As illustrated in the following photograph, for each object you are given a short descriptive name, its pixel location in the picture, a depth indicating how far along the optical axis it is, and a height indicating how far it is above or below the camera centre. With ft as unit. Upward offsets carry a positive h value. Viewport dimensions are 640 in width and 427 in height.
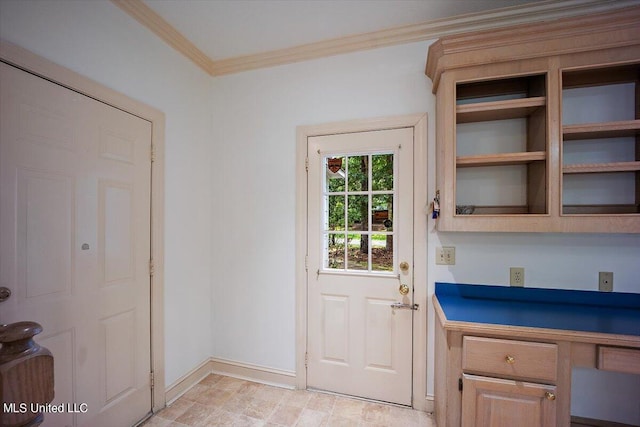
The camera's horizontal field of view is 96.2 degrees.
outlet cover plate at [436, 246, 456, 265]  6.24 -0.95
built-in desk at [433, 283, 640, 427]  4.15 -2.17
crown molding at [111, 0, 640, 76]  5.62 +3.99
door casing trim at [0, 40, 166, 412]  6.21 -0.74
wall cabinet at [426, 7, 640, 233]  4.84 +1.72
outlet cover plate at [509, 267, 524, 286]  5.90 -1.32
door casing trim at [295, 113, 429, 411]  6.36 -0.54
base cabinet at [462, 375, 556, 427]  4.25 -2.90
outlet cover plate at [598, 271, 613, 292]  5.50 -1.32
